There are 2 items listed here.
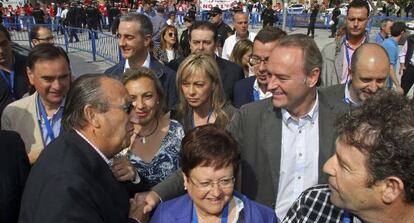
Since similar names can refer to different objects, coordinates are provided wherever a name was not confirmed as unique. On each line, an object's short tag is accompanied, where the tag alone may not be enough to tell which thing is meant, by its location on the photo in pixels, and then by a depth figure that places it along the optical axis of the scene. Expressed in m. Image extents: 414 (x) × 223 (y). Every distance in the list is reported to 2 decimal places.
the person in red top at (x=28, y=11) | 25.31
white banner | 26.73
